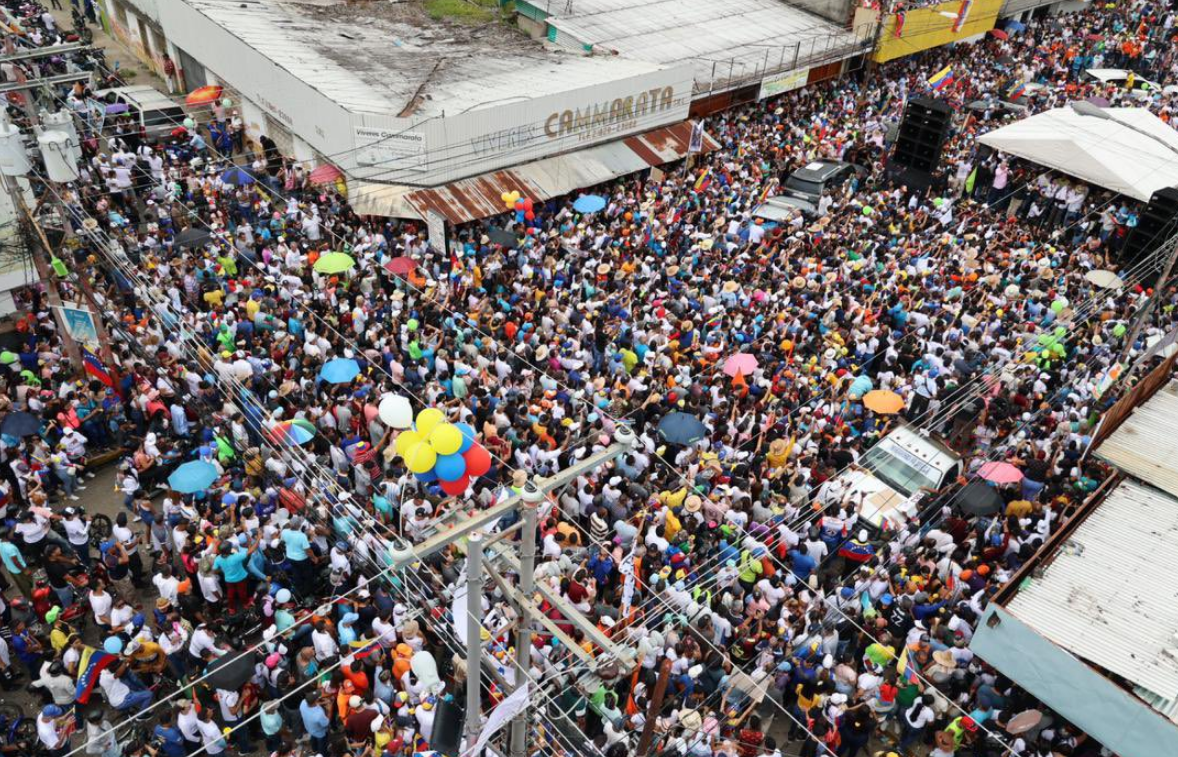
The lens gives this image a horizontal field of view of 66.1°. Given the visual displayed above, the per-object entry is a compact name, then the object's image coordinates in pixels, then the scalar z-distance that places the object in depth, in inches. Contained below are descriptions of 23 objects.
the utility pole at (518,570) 260.7
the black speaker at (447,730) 320.8
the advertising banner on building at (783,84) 1095.6
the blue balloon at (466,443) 323.7
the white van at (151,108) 974.4
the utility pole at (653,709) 281.0
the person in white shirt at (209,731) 372.5
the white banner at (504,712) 282.4
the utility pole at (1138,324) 665.6
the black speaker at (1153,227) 829.2
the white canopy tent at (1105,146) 909.2
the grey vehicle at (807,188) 890.1
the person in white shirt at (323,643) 402.9
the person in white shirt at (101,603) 426.0
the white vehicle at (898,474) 526.6
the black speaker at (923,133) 948.0
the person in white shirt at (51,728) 361.7
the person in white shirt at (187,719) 376.2
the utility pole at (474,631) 264.4
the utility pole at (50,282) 567.5
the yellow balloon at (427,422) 309.1
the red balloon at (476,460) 330.6
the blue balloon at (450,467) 307.0
